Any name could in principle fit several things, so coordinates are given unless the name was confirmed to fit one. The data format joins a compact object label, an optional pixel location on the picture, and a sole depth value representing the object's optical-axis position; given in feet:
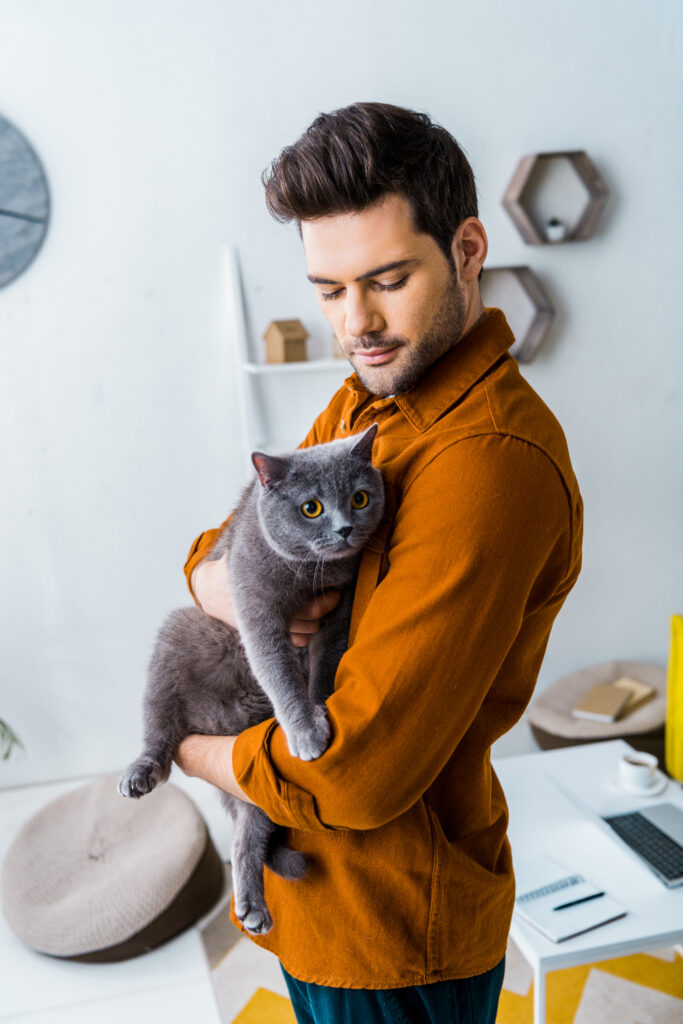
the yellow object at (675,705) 8.36
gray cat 3.43
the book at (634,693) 9.61
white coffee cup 7.39
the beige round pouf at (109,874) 7.47
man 2.74
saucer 7.36
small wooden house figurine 8.95
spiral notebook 5.71
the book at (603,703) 9.34
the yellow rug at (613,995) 6.78
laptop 6.22
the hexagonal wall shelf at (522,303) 9.50
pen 5.92
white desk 5.57
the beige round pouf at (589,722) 9.07
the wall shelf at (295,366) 8.95
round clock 8.44
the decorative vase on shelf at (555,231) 9.46
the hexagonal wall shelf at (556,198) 9.30
